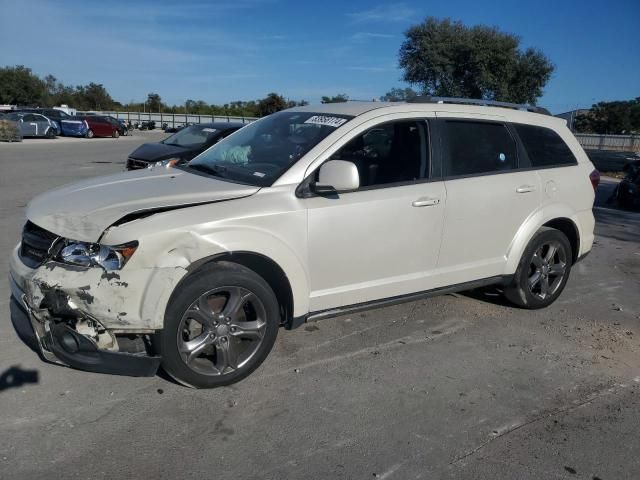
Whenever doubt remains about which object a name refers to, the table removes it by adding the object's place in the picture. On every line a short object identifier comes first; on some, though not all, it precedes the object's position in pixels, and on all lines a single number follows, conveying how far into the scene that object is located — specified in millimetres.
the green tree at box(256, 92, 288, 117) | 41594
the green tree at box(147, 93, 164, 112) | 88438
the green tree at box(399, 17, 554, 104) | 34812
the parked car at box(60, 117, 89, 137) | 34719
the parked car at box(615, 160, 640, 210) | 12430
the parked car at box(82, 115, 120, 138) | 36222
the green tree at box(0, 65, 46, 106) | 71125
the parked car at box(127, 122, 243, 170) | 10852
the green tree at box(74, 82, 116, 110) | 84812
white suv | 3277
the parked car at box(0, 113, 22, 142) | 26656
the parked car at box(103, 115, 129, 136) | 38375
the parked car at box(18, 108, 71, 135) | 34438
